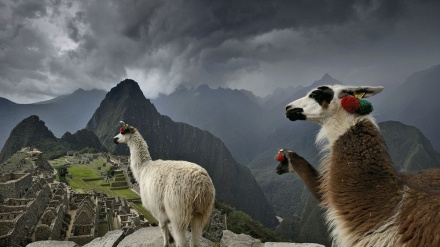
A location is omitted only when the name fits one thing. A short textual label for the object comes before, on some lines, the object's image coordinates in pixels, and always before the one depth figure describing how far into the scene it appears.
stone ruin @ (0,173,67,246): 13.06
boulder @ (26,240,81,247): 4.17
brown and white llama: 1.36
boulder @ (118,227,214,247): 3.95
